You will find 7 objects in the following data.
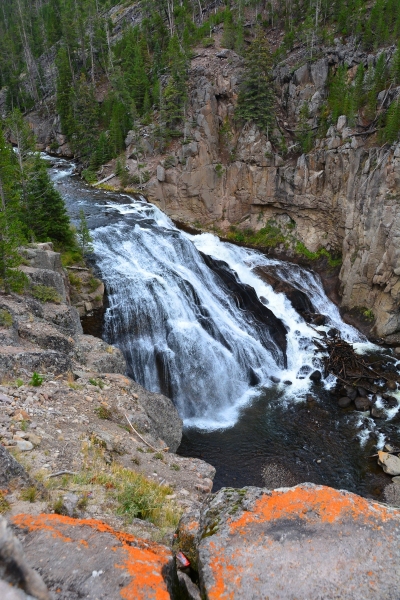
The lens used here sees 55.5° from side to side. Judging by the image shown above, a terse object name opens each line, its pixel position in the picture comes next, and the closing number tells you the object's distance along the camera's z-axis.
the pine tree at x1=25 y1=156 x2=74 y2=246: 23.39
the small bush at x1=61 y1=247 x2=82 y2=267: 23.50
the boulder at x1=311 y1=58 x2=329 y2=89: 38.00
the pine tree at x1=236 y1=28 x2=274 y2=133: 35.47
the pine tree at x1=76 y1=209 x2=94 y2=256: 24.34
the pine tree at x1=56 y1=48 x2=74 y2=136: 54.89
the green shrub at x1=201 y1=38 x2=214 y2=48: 46.03
